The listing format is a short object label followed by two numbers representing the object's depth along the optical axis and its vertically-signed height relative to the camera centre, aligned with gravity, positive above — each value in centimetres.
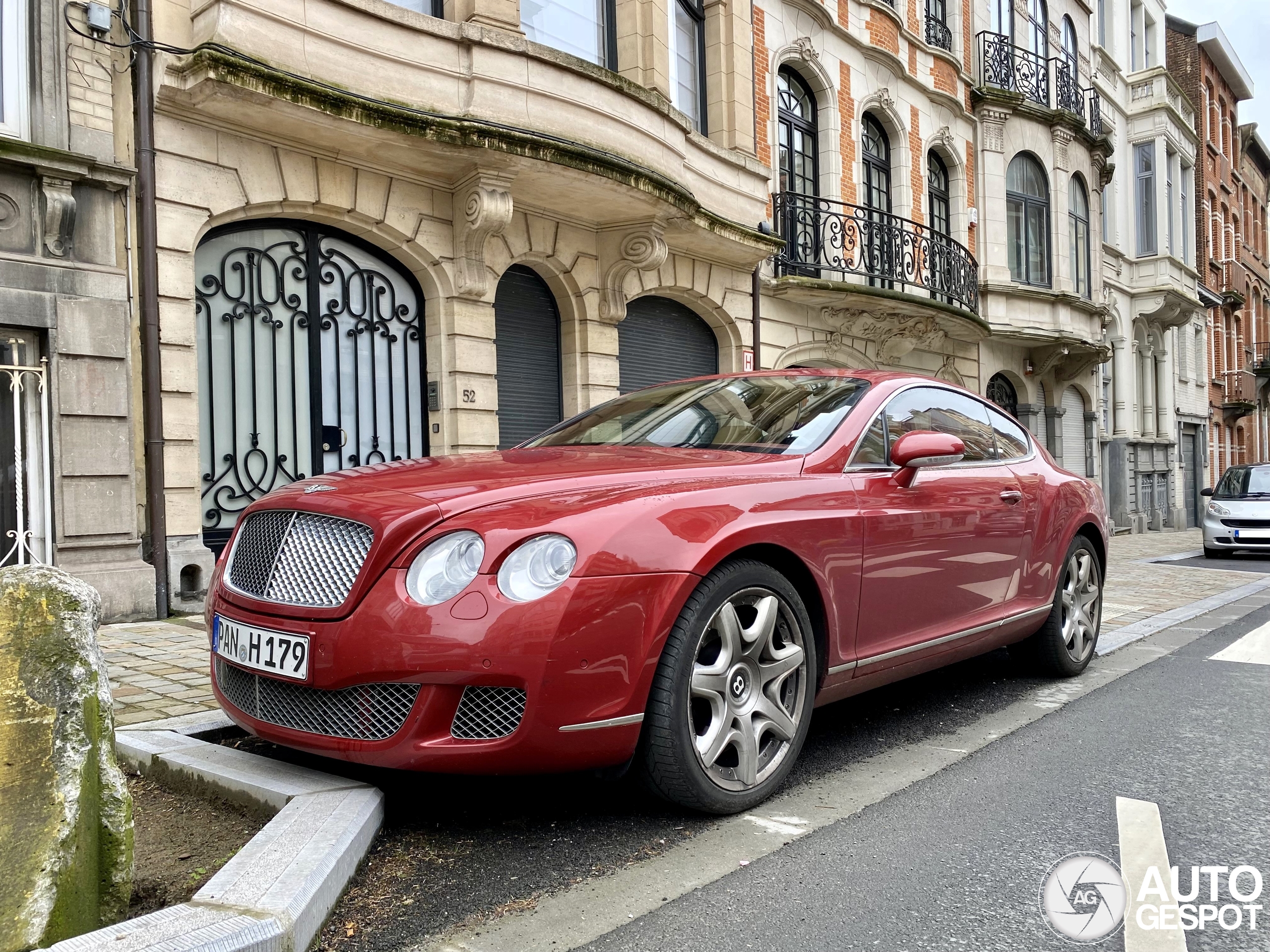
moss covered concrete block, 198 -58
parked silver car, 1611 -85
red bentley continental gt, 266 -34
